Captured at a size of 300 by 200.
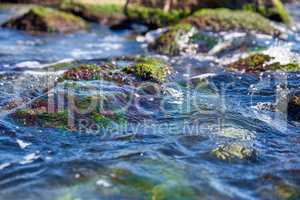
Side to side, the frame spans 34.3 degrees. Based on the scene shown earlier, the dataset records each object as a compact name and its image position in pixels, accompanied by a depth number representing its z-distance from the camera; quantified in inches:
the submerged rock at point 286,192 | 171.4
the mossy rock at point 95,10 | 681.0
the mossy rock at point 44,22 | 589.9
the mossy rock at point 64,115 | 225.3
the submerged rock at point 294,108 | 250.1
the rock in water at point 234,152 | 197.8
